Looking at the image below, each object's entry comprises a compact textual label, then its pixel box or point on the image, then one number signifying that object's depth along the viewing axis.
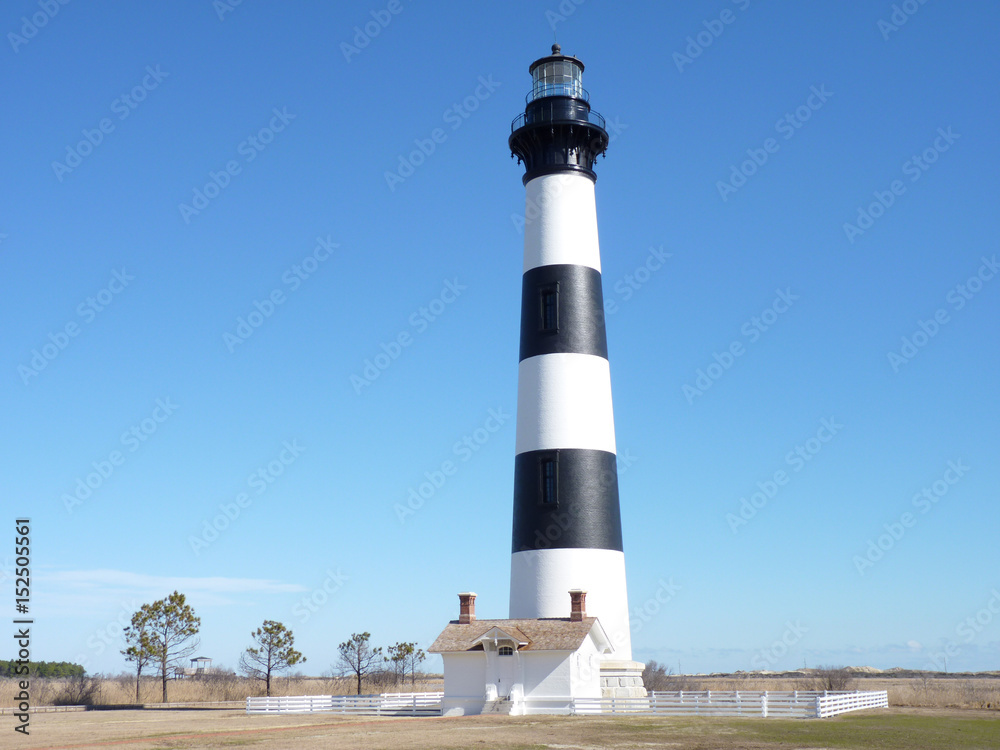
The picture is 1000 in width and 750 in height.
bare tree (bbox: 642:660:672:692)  44.41
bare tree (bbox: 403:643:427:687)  63.87
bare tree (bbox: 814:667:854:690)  47.85
